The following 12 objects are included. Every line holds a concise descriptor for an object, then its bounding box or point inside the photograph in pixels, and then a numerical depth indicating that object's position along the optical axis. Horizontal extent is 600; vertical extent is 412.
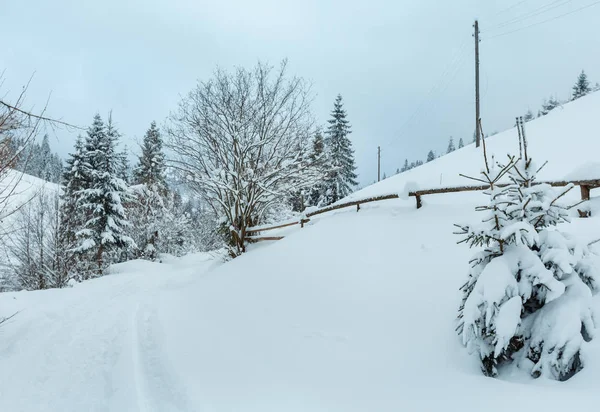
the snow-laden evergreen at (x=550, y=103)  50.18
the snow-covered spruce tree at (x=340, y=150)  27.09
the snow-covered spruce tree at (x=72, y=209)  16.33
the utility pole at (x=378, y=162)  38.38
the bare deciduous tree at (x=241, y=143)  11.55
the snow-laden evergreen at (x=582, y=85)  40.54
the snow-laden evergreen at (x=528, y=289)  2.60
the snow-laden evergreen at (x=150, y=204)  24.91
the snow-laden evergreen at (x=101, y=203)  18.61
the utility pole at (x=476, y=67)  19.30
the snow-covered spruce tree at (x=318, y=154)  12.52
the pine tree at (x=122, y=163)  20.93
